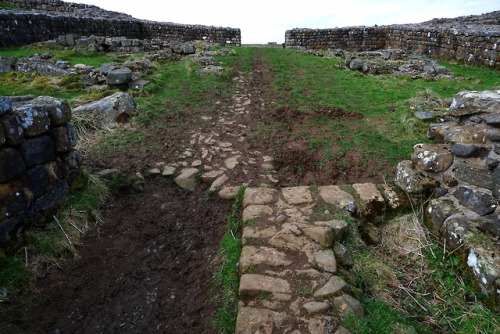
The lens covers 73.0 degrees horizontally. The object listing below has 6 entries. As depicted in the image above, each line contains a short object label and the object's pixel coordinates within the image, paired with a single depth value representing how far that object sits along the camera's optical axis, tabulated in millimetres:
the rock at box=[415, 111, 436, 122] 7484
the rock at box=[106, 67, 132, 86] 9570
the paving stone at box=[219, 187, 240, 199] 5317
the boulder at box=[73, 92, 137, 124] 7508
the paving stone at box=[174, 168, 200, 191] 5746
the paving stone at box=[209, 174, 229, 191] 5587
